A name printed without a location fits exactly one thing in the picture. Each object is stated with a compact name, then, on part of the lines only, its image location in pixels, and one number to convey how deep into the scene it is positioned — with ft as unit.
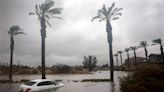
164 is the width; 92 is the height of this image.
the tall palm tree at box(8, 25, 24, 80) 94.78
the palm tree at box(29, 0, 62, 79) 71.93
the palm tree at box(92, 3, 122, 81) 77.01
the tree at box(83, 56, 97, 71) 234.89
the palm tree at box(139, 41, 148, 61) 152.52
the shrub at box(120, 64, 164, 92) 19.73
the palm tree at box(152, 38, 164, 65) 129.06
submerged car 32.33
